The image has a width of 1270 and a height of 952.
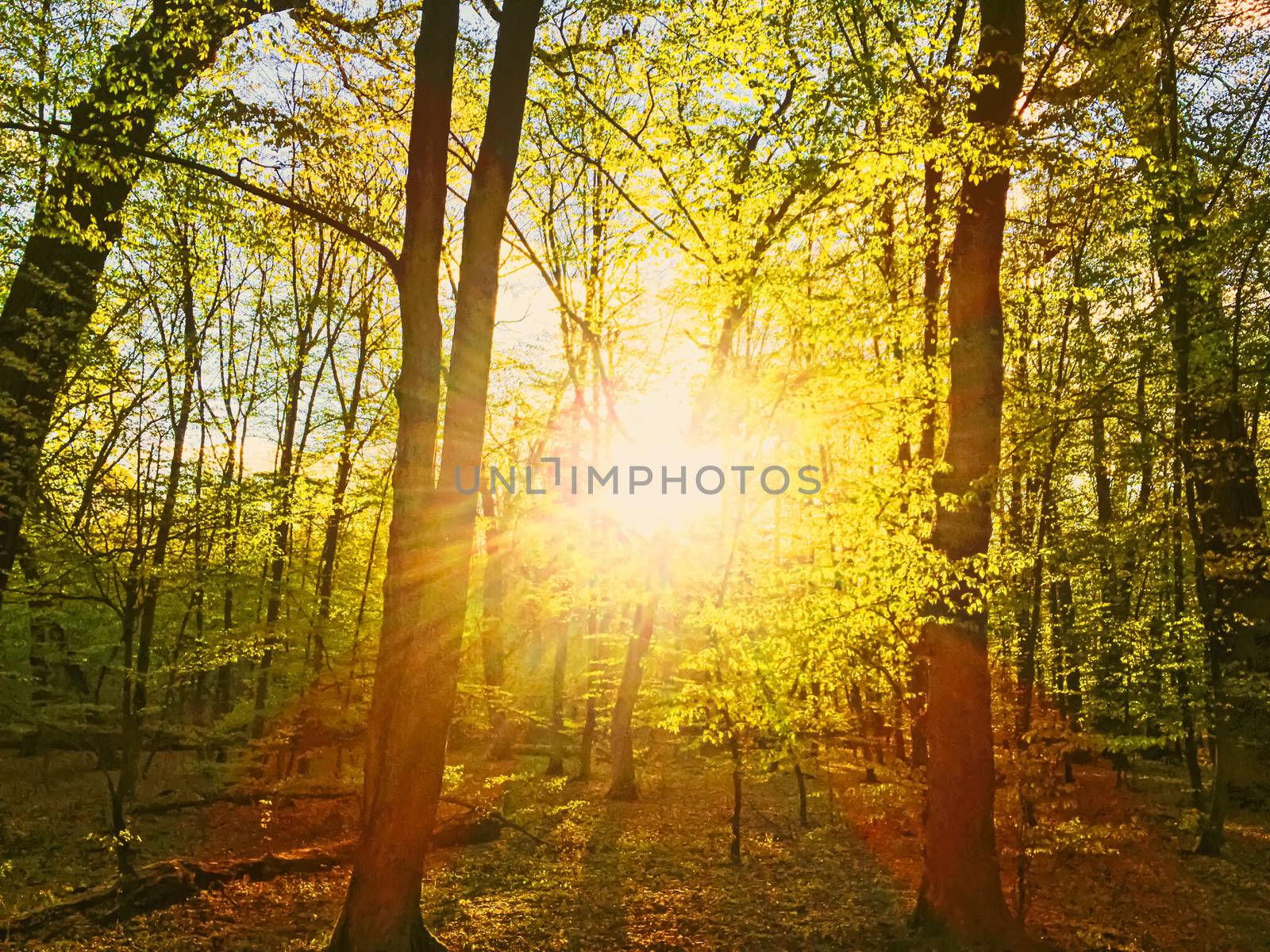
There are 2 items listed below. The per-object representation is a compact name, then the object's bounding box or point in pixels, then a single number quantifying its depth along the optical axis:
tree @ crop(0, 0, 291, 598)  6.57
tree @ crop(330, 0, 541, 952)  4.89
